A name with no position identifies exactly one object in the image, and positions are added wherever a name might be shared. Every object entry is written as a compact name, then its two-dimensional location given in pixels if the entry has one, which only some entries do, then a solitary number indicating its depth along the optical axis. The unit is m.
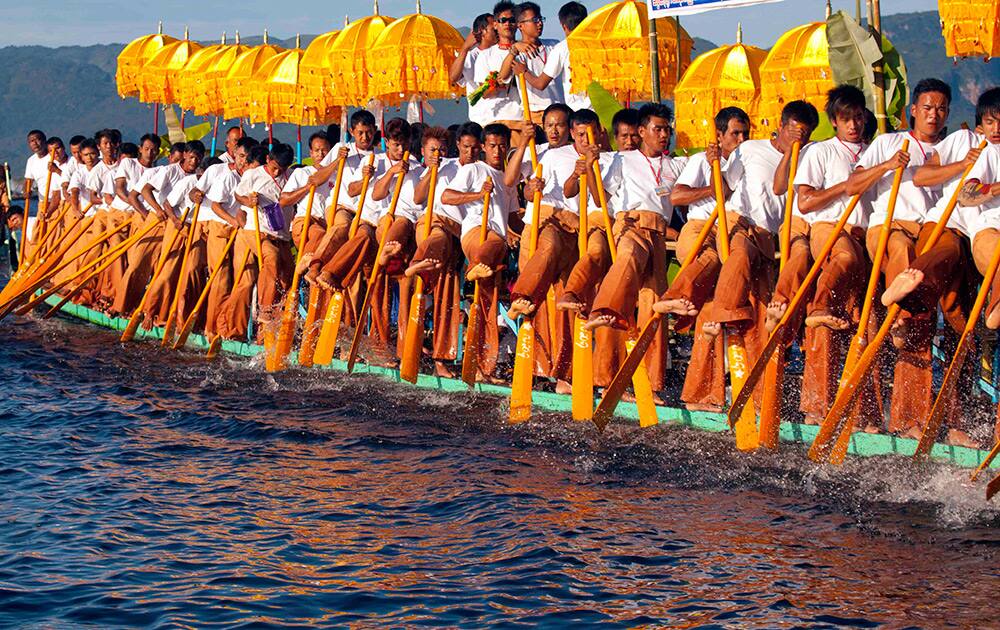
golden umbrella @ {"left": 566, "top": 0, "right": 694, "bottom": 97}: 12.96
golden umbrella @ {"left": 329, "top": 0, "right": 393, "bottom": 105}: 16.44
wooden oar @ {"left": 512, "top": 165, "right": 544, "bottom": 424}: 10.18
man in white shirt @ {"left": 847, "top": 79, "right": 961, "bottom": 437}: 8.59
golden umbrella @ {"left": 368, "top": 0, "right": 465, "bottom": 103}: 15.64
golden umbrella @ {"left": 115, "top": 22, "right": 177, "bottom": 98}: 20.61
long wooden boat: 8.31
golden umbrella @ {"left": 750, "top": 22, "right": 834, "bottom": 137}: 13.31
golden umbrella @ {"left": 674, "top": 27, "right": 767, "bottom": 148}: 14.09
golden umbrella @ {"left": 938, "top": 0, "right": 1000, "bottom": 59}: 11.57
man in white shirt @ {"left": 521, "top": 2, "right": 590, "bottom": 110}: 12.54
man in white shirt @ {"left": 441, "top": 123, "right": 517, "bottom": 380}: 10.88
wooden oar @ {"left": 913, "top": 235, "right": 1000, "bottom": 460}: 7.86
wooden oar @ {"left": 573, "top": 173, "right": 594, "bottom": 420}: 9.78
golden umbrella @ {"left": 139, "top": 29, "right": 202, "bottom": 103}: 20.37
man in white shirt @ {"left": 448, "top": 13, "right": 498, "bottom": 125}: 12.75
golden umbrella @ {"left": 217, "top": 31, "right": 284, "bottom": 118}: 18.64
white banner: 10.93
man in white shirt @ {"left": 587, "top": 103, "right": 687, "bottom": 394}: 9.75
